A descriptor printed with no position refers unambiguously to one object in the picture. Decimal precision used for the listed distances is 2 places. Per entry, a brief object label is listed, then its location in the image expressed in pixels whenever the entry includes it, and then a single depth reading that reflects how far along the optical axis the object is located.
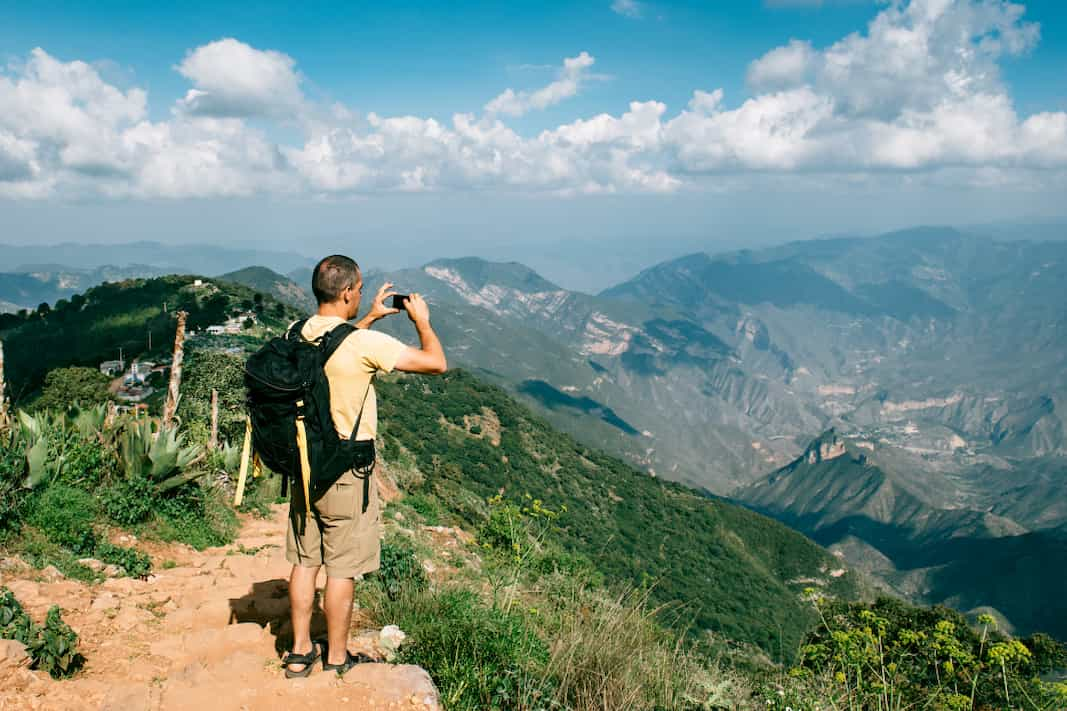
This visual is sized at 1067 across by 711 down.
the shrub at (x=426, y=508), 10.70
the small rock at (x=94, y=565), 5.02
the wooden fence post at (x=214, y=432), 9.46
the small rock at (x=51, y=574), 4.56
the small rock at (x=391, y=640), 3.76
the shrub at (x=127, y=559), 5.14
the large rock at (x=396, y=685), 3.10
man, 3.26
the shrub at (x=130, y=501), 5.96
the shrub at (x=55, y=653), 3.32
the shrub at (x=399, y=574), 4.59
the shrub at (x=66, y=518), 5.26
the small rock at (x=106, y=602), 4.29
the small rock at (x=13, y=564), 4.53
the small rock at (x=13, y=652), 3.12
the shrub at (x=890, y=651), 3.46
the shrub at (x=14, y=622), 3.41
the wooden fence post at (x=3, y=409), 6.06
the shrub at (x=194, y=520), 6.32
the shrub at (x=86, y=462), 6.05
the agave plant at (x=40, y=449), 5.46
